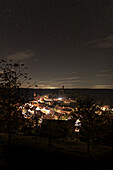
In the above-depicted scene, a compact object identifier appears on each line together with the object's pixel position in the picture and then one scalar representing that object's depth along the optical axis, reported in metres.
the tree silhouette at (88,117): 17.47
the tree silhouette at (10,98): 13.67
